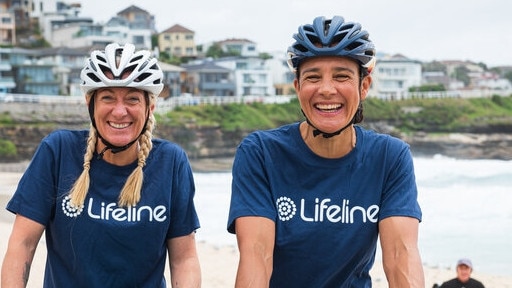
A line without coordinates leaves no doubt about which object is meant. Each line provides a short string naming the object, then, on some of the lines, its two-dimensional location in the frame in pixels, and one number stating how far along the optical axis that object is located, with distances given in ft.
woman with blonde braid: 10.07
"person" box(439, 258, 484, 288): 25.73
